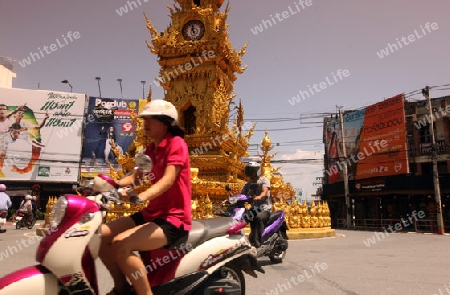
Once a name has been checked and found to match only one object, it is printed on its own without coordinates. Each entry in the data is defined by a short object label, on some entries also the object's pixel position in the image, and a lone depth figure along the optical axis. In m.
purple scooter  5.63
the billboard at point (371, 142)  24.19
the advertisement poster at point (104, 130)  33.16
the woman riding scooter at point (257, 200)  5.79
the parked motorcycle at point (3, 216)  8.88
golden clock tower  12.77
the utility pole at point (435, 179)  18.08
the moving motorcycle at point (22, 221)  15.22
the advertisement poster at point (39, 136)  31.11
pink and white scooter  2.06
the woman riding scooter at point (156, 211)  2.36
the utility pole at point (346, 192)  23.37
